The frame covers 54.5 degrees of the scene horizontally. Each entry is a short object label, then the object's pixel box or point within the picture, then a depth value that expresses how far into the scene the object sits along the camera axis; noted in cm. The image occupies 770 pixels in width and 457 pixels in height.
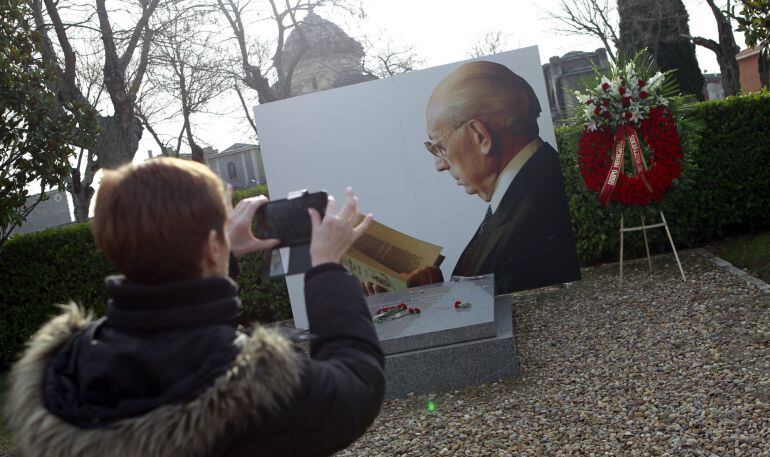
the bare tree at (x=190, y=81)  1678
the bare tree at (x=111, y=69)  1305
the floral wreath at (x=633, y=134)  812
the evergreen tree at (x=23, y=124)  734
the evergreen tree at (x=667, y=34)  2061
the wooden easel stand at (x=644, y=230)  803
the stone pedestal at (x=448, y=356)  573
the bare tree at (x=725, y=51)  2048
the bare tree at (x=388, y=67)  2825
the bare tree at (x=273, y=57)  2239
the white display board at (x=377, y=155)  870
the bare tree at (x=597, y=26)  2509
